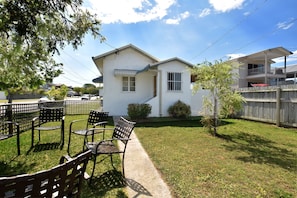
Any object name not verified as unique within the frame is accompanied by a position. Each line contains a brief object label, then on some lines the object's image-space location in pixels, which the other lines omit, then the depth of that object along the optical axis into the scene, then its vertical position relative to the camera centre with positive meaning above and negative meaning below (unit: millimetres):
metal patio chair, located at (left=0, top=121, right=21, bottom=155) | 4619 -1149
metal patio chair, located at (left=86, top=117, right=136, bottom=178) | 2749 -948
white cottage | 9471 +1389
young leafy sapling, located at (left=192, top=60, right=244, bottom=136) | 5267 +456
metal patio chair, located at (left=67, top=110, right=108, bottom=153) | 4821 -720
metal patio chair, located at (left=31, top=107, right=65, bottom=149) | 4795 -642
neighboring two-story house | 17337 +4723
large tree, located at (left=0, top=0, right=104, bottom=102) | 2807 +1551
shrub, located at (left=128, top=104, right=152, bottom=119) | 8306 -831
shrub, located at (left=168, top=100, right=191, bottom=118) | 9124 -817
